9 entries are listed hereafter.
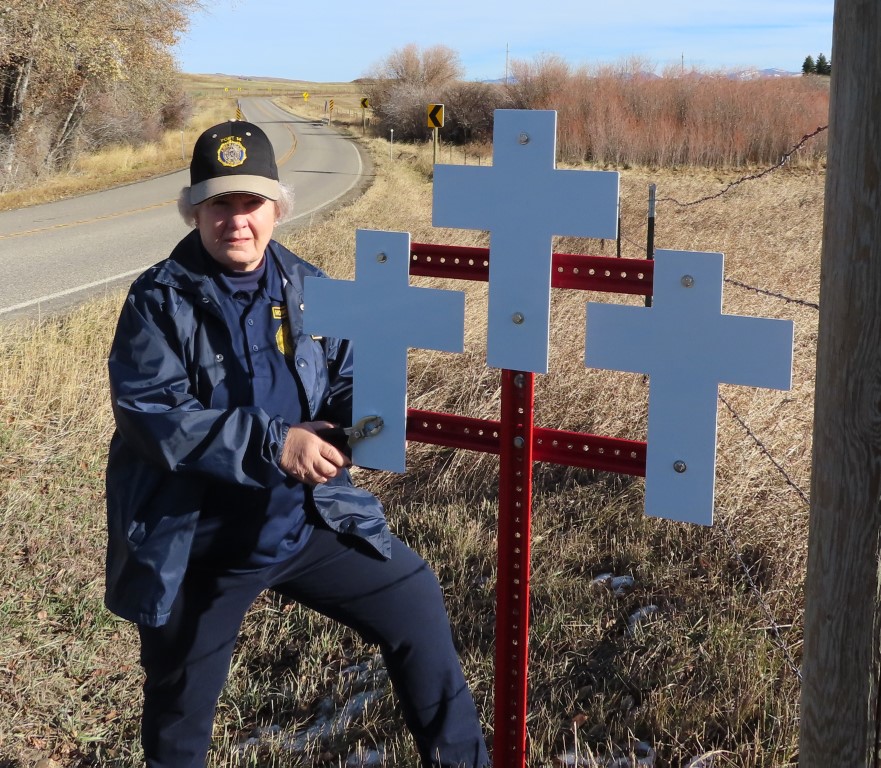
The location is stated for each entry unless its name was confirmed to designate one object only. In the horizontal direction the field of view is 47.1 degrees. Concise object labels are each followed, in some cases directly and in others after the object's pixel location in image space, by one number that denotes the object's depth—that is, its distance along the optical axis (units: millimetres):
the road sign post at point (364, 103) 46844
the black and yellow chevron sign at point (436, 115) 24312
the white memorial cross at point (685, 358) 1725
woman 2055
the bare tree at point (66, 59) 21391
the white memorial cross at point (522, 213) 1783
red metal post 2016
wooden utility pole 1425
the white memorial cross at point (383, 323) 1989
